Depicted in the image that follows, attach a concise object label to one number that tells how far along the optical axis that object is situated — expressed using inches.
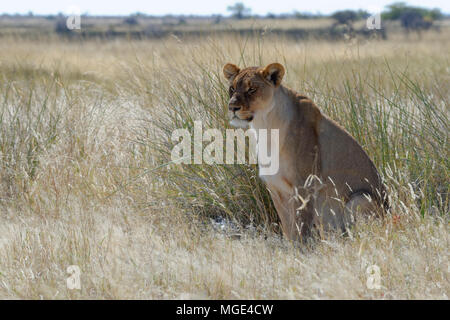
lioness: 359.3
